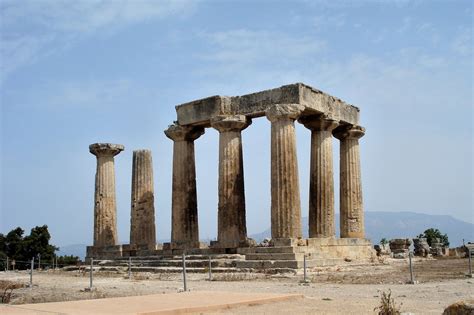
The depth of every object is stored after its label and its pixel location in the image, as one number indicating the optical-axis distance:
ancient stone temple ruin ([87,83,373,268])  27.22
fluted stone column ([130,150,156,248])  34.78
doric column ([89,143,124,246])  36.03
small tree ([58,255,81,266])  36.32
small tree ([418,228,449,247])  72.25
